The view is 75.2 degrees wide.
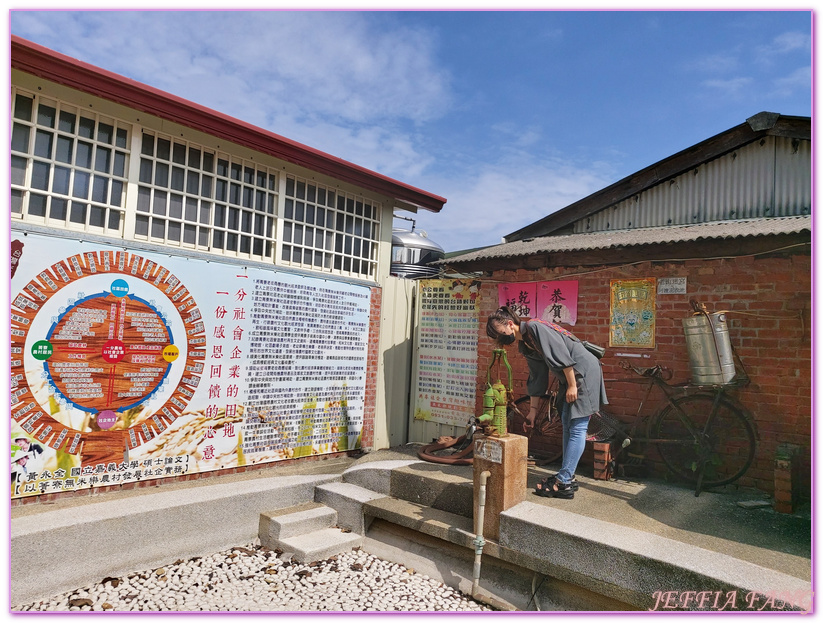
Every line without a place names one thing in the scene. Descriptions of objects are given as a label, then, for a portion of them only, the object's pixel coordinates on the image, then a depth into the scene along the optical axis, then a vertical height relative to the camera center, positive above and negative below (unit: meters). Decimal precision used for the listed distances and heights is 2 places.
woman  4.96 -0.27
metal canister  5.16 +0.03
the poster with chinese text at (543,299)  6.57 +0.57
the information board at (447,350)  7.54 -0.16
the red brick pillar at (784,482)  4.63 -1.10
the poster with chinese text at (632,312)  5.99 +0.41
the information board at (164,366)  4.82 -0.43
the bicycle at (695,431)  5.31 -0.84
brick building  5.17 +1.03
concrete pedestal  4.51 -1.12
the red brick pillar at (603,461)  5.63 -1.21
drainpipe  4.43 -1.60
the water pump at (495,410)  4.69 -0.61
